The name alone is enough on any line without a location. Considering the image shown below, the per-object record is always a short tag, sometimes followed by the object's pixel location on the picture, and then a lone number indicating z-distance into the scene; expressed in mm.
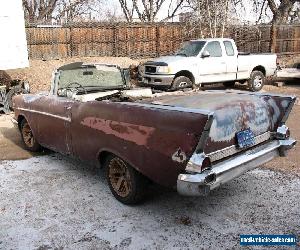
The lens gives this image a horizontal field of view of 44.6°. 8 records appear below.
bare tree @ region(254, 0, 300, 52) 25938
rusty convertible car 3400
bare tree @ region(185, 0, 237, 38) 17969
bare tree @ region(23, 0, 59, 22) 32125
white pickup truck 12055
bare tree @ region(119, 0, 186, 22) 37309
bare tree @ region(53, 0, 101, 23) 34062
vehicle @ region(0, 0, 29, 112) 13633
